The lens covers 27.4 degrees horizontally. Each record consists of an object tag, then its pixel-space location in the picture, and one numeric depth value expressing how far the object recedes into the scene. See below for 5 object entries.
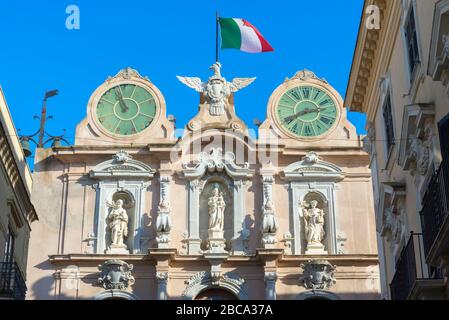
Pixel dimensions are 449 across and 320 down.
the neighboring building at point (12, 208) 22.27
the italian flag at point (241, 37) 34.41
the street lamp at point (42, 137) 34.00
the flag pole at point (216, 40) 35.81
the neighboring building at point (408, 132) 15.10
